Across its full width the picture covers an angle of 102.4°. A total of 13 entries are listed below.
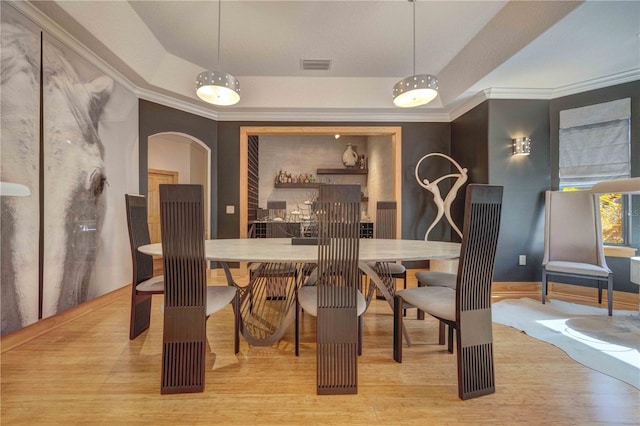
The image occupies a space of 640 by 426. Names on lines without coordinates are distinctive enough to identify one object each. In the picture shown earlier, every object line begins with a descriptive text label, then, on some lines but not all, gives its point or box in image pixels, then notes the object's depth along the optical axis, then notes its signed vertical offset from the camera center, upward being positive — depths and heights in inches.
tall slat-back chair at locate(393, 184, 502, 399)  53.4 -17.6
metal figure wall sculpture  140.0 +12.9
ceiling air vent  128.3 +77.0
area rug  68.4 -39.1
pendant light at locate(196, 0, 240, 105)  80.0 +40.5
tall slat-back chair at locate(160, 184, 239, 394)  53.5 -16.1
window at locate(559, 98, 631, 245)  110.7 +28.3
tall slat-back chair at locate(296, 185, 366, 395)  54.4 -19.0
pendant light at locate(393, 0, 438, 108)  83.0 +41.1
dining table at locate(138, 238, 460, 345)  57.7 -9.6
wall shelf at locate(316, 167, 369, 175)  234.7 +39.6
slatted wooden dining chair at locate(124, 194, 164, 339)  79.2 -19.5
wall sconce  123.3 +33.0
